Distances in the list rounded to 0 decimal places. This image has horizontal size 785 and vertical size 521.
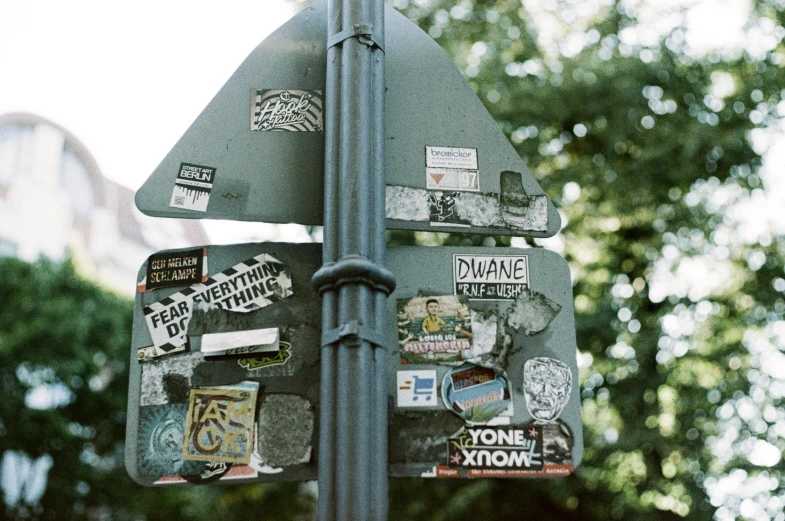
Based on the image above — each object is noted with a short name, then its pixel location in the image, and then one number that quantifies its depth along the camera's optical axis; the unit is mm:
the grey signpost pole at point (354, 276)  1739
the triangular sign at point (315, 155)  2250
